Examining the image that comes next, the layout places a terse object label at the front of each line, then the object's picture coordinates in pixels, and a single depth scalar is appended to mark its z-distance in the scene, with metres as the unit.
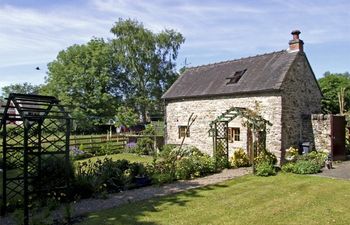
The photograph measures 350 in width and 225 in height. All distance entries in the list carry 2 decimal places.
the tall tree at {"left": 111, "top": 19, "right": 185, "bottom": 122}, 37.19
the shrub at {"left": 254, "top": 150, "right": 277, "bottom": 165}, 15.44
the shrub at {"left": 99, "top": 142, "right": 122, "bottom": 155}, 23.86
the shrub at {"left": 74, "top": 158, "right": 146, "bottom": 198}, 10.77
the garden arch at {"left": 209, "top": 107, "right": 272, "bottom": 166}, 15.71
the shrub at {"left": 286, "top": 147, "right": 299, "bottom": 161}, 15.96
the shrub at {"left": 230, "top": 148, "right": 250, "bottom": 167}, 16.47
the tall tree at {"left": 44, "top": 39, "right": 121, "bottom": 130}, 40.06
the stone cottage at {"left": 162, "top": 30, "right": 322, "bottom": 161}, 16.66
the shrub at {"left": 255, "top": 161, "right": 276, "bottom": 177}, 13.90
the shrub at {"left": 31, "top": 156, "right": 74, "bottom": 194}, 9.60
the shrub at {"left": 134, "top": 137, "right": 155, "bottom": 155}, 23.15
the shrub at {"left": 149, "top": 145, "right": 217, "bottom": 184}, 13.10
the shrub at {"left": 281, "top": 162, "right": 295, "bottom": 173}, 14.52
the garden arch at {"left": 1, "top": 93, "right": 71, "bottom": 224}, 8.61
